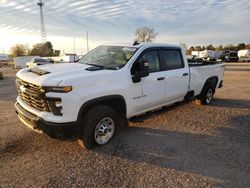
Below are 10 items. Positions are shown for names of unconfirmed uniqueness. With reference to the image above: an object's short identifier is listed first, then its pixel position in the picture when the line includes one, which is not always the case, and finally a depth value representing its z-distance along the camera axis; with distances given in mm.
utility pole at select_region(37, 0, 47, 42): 65188
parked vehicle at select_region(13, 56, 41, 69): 44981
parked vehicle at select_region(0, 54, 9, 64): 59031
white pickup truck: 3621
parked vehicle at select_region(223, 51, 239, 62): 44556
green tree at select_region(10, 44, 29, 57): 83250
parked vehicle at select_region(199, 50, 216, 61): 46906
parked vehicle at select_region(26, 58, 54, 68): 30198
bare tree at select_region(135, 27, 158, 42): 73188
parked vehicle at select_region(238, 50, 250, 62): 44525
